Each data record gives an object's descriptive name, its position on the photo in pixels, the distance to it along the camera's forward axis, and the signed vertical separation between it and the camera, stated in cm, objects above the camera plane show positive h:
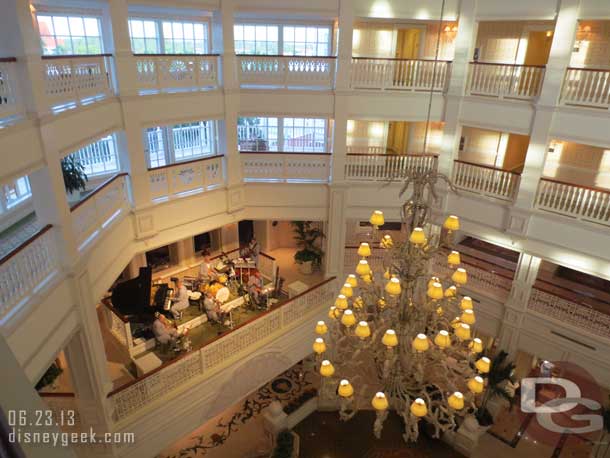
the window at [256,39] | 1078 +33
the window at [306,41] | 1098 +31
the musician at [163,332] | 899 -536
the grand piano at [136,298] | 880 -464
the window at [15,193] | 820 -262
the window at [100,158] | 948 -222
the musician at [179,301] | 1005 -533
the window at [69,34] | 790 +24
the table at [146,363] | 846 -562
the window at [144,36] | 920 +27
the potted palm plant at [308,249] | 1249 -518
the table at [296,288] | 1124 -560
